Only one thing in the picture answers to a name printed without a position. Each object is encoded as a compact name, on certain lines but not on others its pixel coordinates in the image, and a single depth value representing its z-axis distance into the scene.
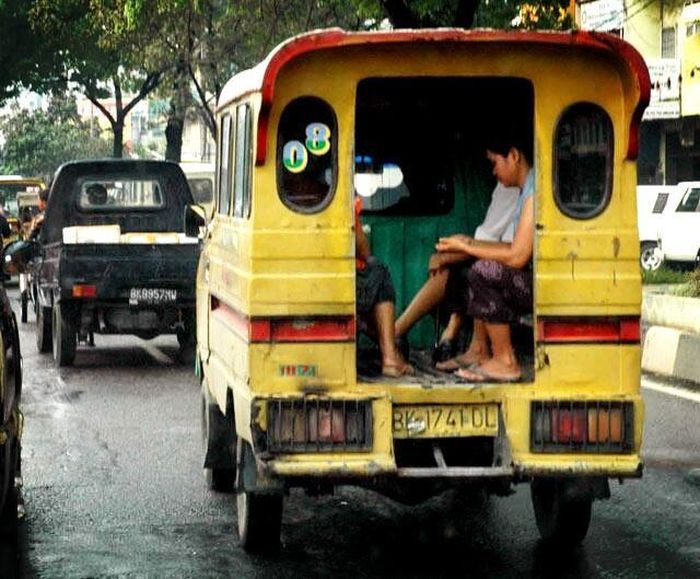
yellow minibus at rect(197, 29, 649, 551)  7.39
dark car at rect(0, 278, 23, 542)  7.77
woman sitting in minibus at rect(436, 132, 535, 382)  7.69
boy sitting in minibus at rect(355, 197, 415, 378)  8.09
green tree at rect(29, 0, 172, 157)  36.34
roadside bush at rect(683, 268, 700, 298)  19.33
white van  30.89
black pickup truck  16.62
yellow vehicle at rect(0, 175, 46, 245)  32.71
